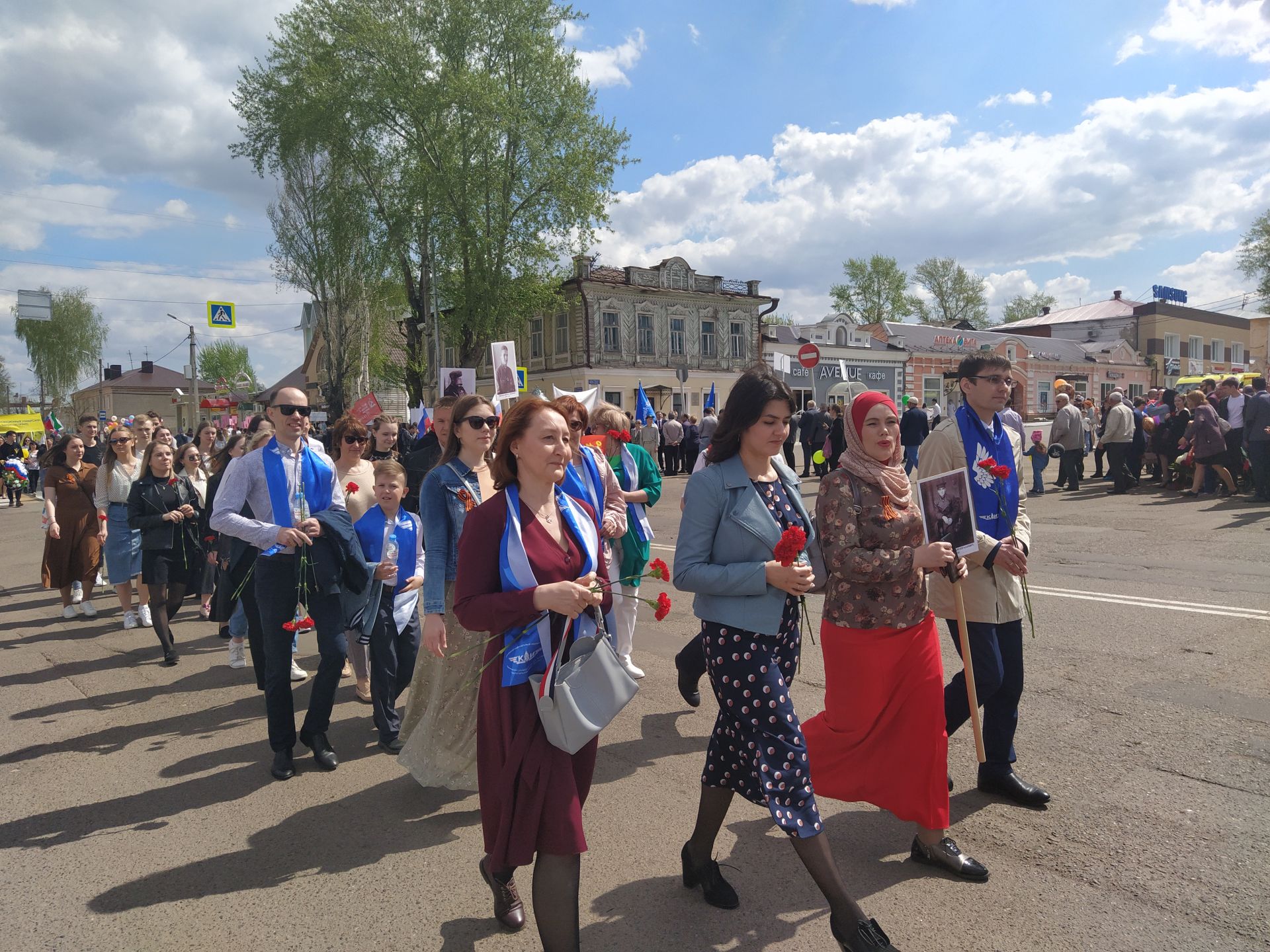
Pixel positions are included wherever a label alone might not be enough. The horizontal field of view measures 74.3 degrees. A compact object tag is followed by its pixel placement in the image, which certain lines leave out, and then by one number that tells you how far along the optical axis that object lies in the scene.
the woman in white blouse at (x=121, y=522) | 8.12
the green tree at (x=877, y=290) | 68.00
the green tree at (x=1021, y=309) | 79.31
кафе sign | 44.53
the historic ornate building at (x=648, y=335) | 38.72
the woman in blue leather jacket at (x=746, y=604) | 2.84
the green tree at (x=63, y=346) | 69.62
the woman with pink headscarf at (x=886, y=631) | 3.13
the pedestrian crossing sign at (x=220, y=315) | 26.97
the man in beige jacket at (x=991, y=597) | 3.64
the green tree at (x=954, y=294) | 72.69
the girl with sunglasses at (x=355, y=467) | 5.27
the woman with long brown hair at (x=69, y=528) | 8.78
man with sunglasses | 4.40
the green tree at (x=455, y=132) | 28.09
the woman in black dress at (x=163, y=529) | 7.00
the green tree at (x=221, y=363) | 89.81
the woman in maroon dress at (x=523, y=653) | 2.54
